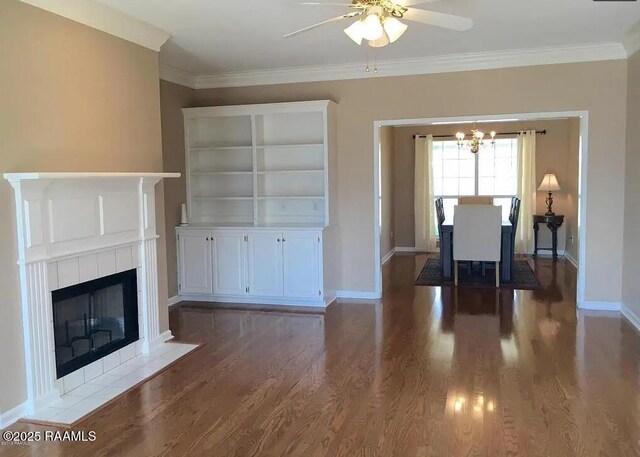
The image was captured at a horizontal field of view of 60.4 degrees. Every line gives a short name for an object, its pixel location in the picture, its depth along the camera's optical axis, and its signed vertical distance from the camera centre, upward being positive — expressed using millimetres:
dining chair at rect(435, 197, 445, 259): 7340 -373
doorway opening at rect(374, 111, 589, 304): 8953 +289
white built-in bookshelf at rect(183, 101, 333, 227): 6160 +318
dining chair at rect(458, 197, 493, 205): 8531 -177
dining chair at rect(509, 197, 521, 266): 7121 -394
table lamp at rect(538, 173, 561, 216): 8844 +65
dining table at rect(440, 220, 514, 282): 7047 -820
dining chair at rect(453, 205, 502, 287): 6812 -558
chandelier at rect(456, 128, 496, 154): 8617 +797
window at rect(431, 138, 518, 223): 9438 +303
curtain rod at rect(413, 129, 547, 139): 9188 +943
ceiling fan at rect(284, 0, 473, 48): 2980 +955
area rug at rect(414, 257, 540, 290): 6816 -1166
